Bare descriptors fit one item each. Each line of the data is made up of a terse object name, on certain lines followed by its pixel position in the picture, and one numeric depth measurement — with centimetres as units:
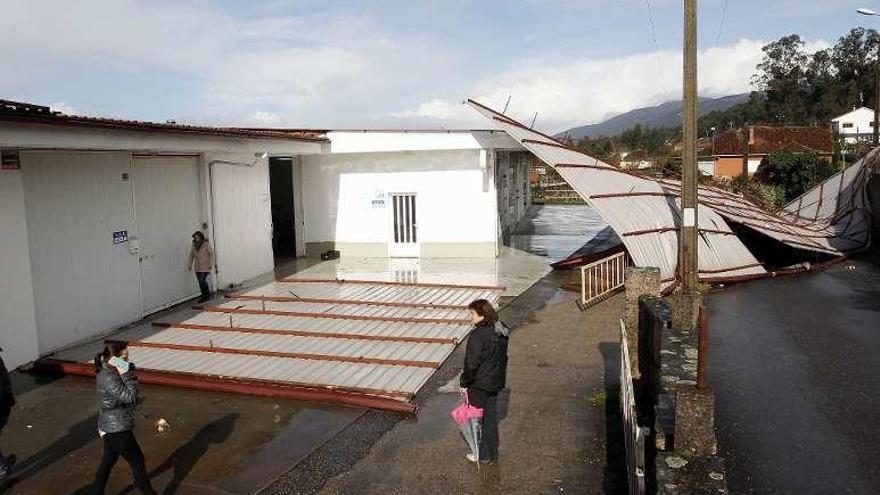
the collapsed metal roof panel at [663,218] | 1440
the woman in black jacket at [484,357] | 620
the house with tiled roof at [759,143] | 5506
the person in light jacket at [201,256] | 1306
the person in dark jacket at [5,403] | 649
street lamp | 3098
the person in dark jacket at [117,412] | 572
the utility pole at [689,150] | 1290
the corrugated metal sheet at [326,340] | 917
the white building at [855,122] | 7619
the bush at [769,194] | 3136
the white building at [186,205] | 973
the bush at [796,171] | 3391
